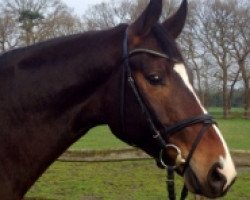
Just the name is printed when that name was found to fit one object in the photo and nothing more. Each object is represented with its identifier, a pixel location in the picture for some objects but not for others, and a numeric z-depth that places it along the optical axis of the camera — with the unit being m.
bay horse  2.15
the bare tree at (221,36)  42.66
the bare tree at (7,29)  26.08
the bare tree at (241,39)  42.62
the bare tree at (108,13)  41.35
